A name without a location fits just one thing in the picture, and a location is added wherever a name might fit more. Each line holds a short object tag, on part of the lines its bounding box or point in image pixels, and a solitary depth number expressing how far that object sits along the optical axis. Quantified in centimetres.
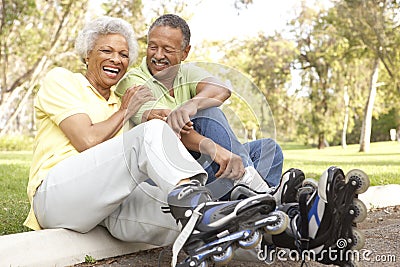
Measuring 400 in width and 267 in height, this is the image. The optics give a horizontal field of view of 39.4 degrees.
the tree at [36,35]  1508
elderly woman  185
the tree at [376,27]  1550
